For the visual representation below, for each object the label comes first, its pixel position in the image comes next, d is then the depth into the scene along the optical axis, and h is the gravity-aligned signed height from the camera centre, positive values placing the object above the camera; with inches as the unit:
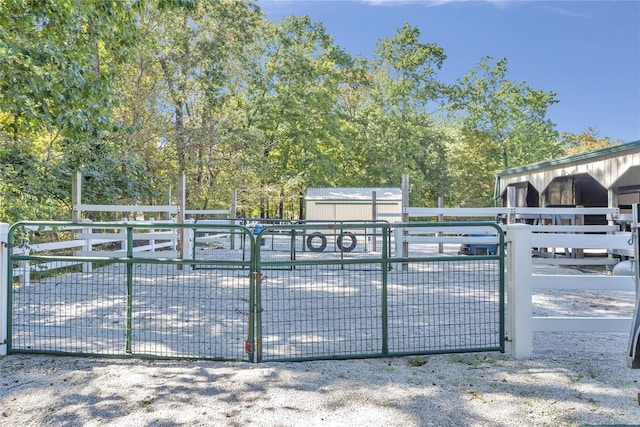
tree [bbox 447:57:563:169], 1233.4 +328.0
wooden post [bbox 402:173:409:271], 398.0 +17.8
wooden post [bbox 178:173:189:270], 380.2 +11.2
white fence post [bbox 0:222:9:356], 162.7 -20.4
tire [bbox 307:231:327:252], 519.3 -20.2
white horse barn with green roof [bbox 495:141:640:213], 395.5 +53.7
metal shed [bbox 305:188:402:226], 850.8 +41.1
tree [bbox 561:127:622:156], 1427.2 +286.1
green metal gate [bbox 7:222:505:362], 161.5 -43.5
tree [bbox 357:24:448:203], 1176.2 +291.7
